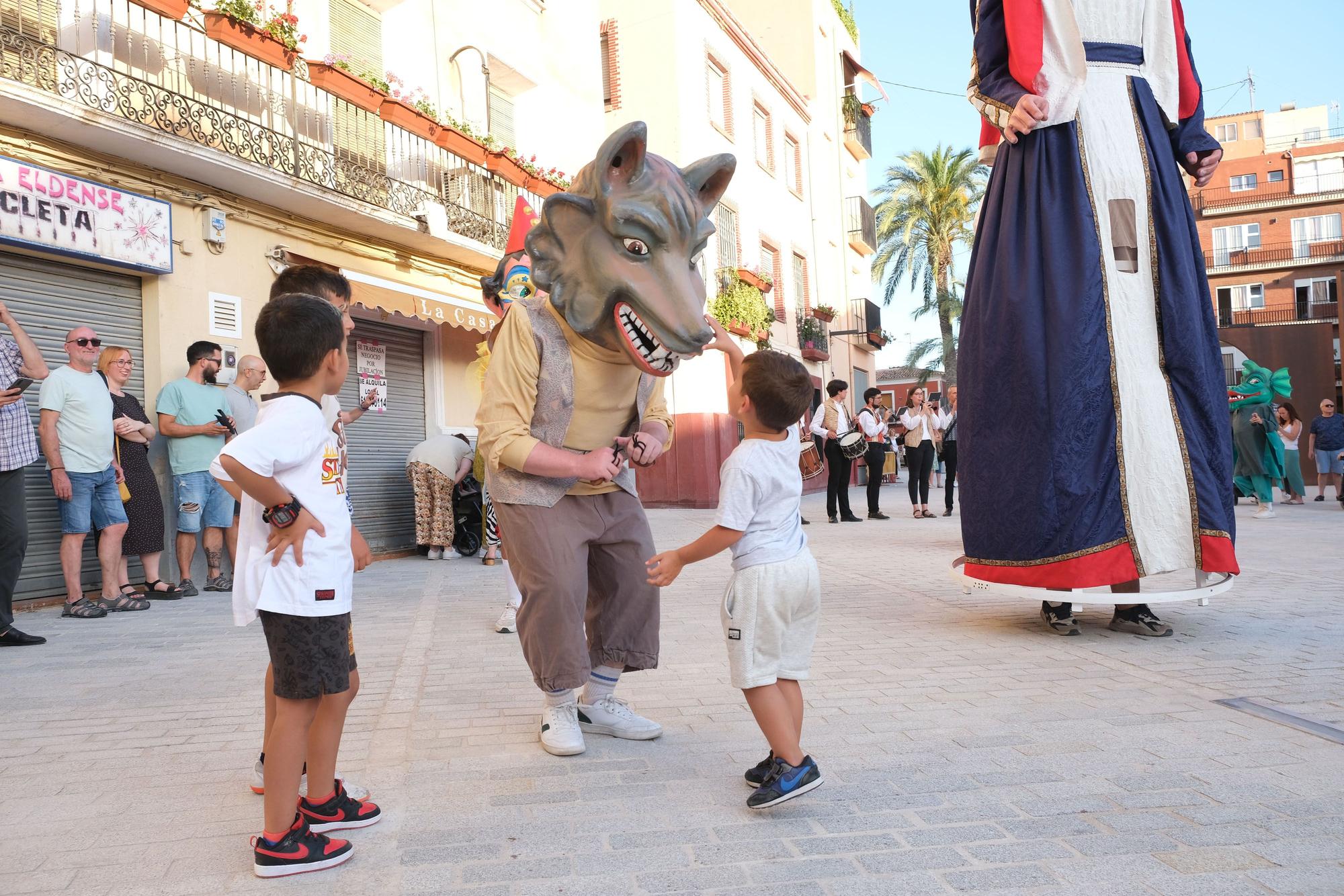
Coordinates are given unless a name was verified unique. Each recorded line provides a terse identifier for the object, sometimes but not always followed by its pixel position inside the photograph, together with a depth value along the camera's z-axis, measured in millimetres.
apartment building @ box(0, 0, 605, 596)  7602
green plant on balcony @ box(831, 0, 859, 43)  29594
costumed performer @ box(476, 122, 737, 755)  3115
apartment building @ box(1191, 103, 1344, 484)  48344
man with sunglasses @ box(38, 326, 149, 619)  6734
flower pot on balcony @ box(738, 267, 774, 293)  20062
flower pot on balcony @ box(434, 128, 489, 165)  11922
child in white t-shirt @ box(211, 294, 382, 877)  2428
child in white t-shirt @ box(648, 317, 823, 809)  2807
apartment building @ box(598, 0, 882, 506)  18797
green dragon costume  12641
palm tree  36000
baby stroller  10930
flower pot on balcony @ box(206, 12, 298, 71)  8945
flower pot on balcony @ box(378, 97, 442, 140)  11023
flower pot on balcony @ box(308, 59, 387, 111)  10125
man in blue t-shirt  15914
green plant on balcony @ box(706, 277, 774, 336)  19891
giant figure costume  4836
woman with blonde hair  7523
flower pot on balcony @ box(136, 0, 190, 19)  8352
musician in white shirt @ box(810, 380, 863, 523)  13602
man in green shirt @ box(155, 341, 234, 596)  8086
